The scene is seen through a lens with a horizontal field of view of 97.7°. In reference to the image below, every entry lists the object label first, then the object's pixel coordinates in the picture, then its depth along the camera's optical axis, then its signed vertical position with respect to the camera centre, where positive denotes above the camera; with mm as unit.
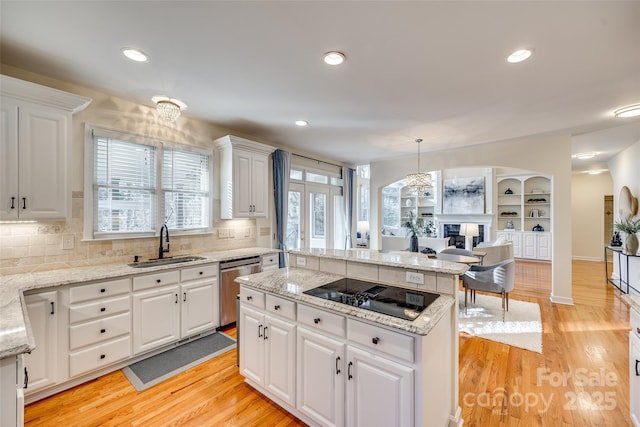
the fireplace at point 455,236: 8611 -714
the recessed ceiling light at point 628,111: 3260 +1228
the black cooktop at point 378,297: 1611 -551
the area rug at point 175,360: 2488 -1463
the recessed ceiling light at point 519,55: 2150 +1249
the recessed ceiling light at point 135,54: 2156 +1264
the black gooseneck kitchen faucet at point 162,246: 3299 -383
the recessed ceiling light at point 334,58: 2207 +1258
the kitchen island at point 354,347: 1454 -818
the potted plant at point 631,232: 4750 -320
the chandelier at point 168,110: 2793 +1045
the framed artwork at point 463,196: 8414 +552
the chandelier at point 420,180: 5180 +619
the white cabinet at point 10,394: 1088 -719
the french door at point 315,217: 5445 -70
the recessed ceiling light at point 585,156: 5909 +1254
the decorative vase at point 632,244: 4770 -529
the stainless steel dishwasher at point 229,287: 3445 -920
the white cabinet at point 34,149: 2219 +546
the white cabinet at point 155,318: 2709 -1059
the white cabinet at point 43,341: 2127 -1002
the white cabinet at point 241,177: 3902 +536
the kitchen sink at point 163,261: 3030 -545
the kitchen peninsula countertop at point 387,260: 1887 -365
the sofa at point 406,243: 5789 -635
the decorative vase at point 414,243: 5207 -558
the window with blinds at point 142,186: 2934 +329
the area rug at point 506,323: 3229 -1449
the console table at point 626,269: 4723 -1039
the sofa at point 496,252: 4633 -653
